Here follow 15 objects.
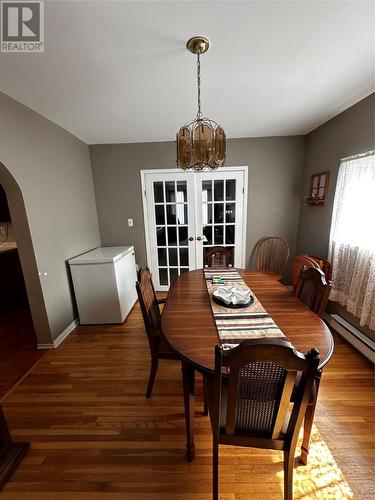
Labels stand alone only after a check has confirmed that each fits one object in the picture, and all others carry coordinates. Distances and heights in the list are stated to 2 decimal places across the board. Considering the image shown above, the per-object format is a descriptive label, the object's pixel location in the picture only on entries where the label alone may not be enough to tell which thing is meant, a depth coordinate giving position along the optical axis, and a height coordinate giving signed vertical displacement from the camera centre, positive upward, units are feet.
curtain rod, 5.95 +1.41
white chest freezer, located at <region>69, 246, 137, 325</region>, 7.89 -3.01
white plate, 4.77 -2.17
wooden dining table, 3.29 -2.31
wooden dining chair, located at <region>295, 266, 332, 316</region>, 4.44 -1.99
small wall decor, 8.32 +0.58
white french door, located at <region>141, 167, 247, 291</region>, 10.21 -0.40
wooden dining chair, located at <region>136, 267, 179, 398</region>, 4.69 -2.78
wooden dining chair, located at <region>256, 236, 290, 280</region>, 10.48 -2.54
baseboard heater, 6.11 -4.34
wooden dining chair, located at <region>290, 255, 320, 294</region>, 7.38 -2.19
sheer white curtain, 6.04 -1.19
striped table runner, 3.59 -2.27
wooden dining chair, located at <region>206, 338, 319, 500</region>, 2.38 -2.49
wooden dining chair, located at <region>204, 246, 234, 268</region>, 8.42 -2.09
